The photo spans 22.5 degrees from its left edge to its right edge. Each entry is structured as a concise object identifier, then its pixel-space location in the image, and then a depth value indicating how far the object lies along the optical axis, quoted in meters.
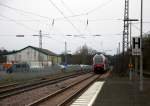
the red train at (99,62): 70.75
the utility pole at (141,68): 25.33
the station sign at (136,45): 25.24
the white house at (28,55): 125.19
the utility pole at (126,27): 50.12
